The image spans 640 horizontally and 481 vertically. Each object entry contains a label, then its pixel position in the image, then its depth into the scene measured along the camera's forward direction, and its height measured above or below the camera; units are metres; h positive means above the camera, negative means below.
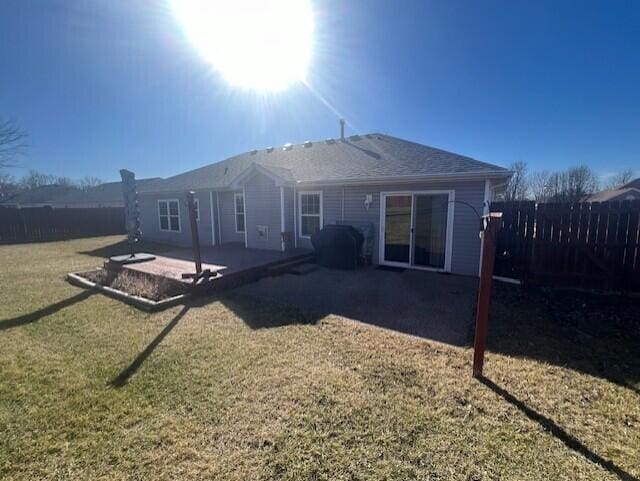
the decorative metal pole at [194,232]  6.46 -0.55
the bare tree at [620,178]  41.88 +4.59
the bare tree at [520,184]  36.17 +3.28
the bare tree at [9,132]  21.88 +5.99
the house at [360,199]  7.63 +0.32
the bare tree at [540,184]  39.06 +3.48
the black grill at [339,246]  8.33 -1.10
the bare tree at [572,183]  36.12 +3.53
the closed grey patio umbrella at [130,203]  8.84 +0.17
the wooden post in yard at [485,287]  3.05 -0.87
